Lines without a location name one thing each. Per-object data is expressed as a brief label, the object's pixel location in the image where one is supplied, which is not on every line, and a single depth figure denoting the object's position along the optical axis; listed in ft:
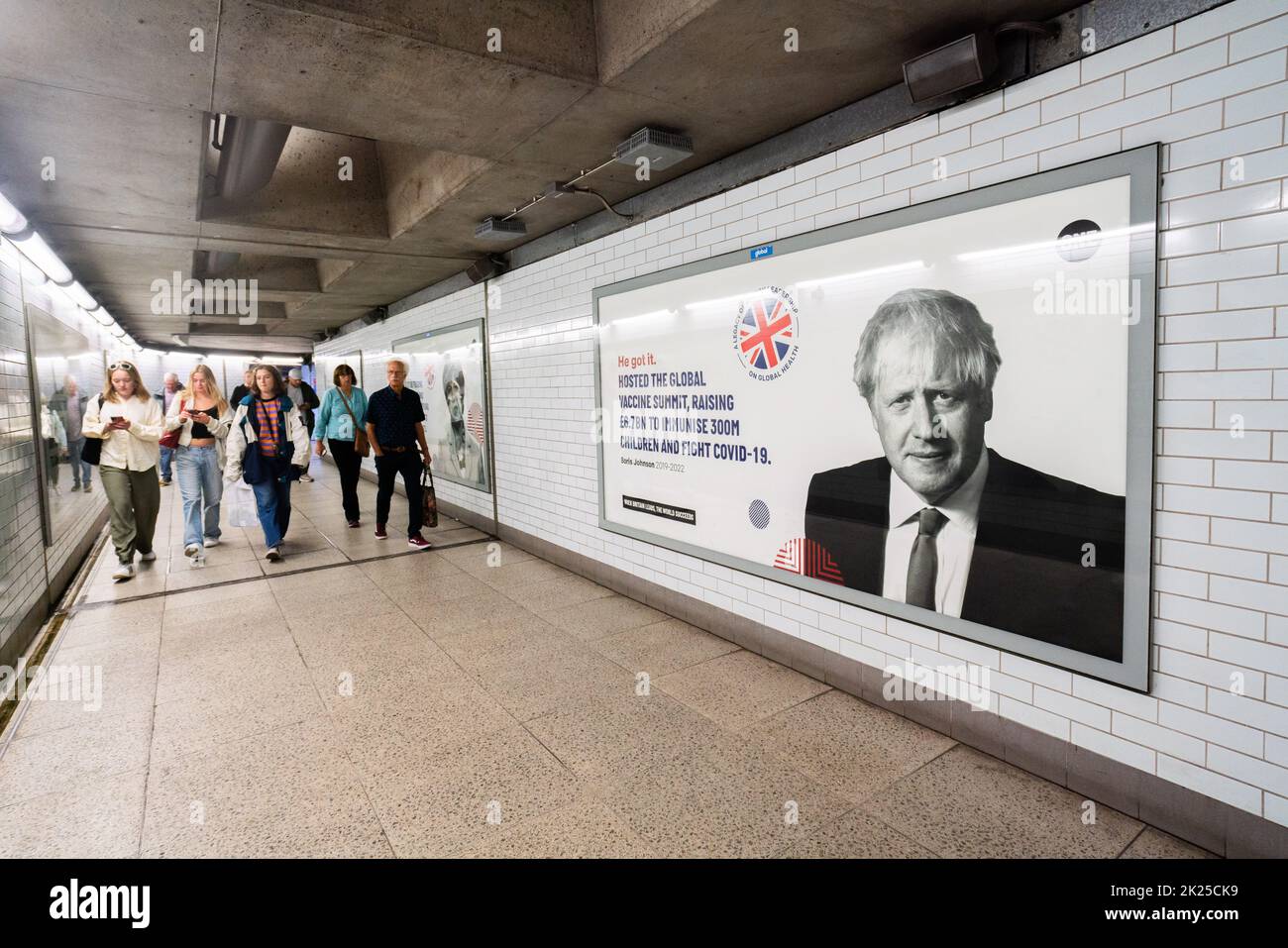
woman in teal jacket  23.76
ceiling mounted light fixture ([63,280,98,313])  22.11
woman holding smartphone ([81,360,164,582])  16.89
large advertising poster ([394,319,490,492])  23.52
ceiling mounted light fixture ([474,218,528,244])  17.28
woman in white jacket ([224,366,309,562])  19.10
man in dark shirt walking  21.34
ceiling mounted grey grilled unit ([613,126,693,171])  11.41
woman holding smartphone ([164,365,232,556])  19.04
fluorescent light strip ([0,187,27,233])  13.62
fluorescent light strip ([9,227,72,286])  15.72
